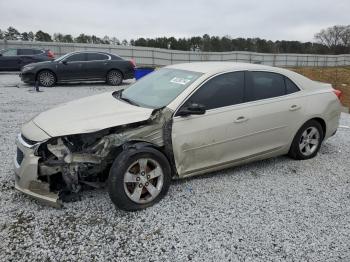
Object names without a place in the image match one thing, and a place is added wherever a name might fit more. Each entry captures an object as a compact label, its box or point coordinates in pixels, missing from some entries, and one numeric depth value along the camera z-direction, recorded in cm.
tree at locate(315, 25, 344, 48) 7859
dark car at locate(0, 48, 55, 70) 1677
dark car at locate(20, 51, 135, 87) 1259
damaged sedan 347
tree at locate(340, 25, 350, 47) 7631
